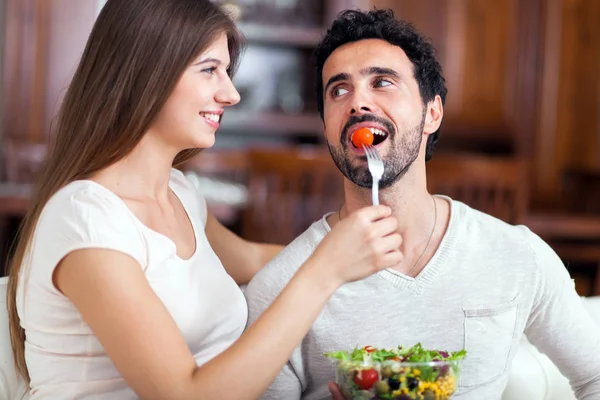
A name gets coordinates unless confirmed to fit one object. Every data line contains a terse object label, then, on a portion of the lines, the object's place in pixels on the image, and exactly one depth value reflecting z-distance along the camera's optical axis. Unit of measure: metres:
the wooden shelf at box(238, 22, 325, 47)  4.59
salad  1.18
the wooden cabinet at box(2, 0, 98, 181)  4.20
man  1.56
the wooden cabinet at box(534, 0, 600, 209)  4.78
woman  1.25
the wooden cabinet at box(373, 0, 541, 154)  4.83
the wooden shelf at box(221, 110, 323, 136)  4.57
